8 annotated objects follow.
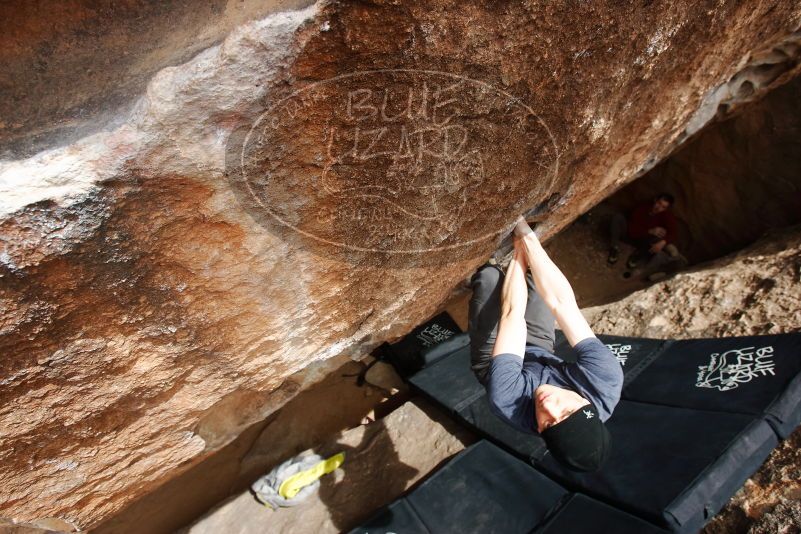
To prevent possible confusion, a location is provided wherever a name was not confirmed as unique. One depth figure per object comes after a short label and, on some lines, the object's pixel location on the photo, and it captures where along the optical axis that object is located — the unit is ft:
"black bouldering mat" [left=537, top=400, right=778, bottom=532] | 5.32
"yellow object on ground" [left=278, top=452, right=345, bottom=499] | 7.71
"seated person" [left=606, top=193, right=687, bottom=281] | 12.62
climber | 4.12
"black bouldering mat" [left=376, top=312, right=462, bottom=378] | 9.97
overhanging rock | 3.06
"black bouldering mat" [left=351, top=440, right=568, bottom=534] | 6.40
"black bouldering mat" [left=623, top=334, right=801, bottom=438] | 5.82
